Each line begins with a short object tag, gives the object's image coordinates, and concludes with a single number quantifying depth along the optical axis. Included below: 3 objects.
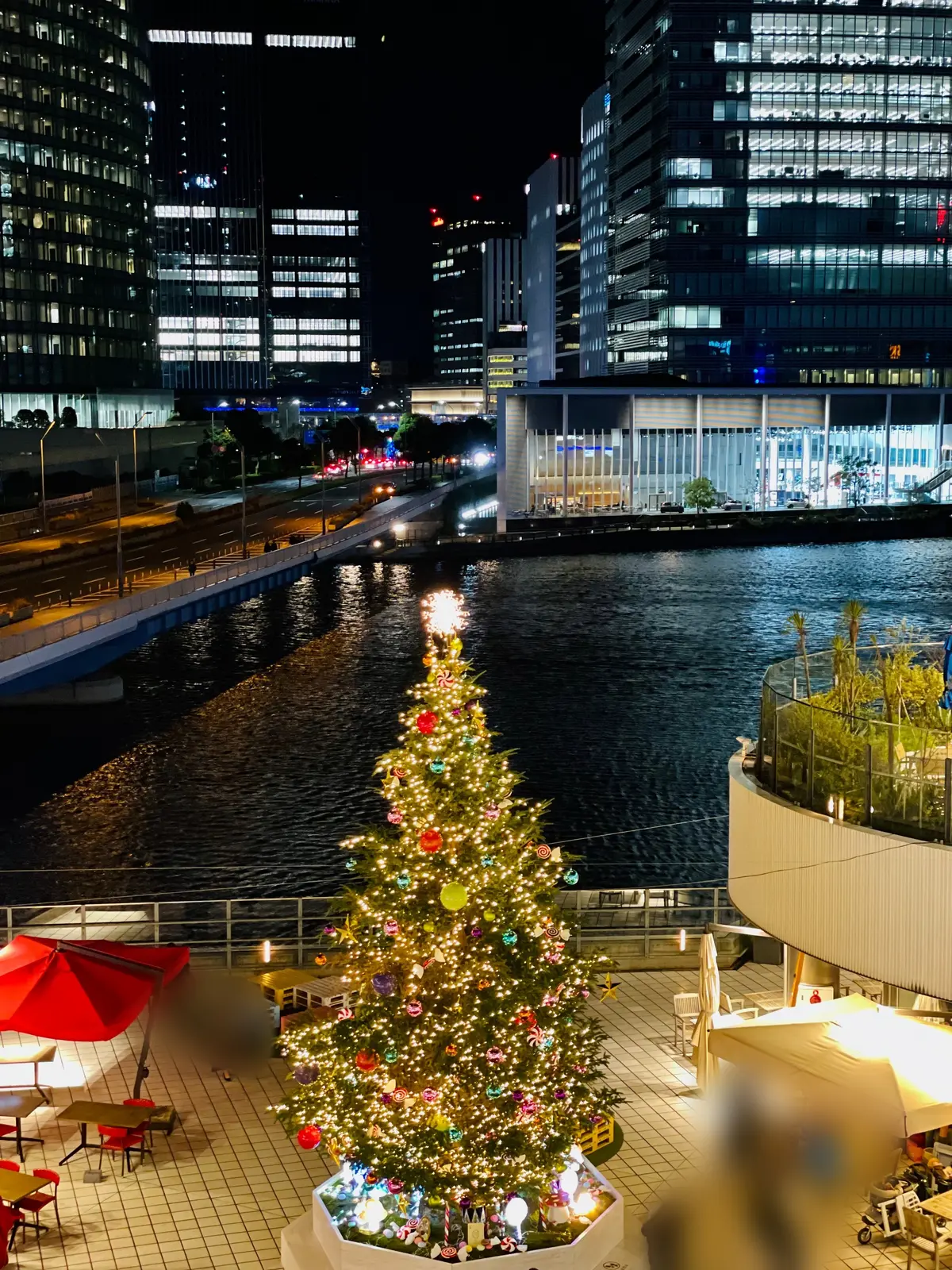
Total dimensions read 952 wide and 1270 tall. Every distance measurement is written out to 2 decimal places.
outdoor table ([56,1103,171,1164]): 13.92
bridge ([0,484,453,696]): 47.34
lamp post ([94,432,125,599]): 61.28
